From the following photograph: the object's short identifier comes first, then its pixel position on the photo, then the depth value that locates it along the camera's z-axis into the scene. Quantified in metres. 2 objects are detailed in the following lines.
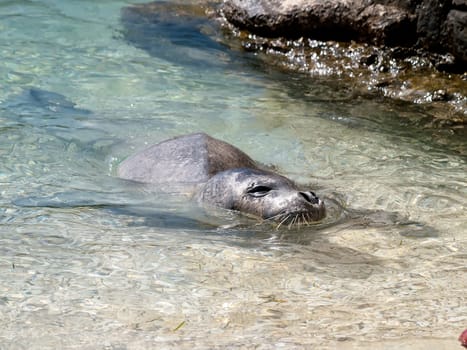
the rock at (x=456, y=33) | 15.70
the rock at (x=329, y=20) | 17.27
